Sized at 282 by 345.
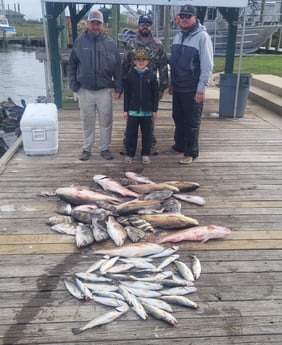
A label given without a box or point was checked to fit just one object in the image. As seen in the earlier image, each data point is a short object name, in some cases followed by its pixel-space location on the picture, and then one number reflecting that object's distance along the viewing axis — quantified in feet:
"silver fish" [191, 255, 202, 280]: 8.85
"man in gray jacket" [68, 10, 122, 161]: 14.90
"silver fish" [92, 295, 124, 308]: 7.82
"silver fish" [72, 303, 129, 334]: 7.27
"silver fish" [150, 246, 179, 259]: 9.55
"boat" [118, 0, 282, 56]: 73.67
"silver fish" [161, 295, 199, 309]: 7.86
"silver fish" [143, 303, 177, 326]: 7.44
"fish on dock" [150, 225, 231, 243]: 10.28
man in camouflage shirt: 14.89
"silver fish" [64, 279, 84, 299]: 8.09
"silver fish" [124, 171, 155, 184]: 13.94
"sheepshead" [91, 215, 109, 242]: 10.19
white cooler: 16.19
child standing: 14.74
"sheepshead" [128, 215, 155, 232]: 10.75
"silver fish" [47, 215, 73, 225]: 11.07
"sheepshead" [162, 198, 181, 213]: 11.73
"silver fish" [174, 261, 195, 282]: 8.72
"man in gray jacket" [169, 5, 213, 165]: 14.46
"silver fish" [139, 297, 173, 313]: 7.75
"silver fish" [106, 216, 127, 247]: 10.07
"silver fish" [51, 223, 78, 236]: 10.61
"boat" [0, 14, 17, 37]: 168.55
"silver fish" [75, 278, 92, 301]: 8.02
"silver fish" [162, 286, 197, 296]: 8.20
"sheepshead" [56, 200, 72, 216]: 11.64
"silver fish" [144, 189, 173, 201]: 12.52
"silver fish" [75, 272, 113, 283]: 8.52
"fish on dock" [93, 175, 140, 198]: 12.92
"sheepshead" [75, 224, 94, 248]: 9.95
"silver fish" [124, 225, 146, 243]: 10.21
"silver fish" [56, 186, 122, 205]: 12.28
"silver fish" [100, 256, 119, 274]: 8.86
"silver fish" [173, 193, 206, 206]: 12.53
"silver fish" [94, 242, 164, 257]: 9.49
